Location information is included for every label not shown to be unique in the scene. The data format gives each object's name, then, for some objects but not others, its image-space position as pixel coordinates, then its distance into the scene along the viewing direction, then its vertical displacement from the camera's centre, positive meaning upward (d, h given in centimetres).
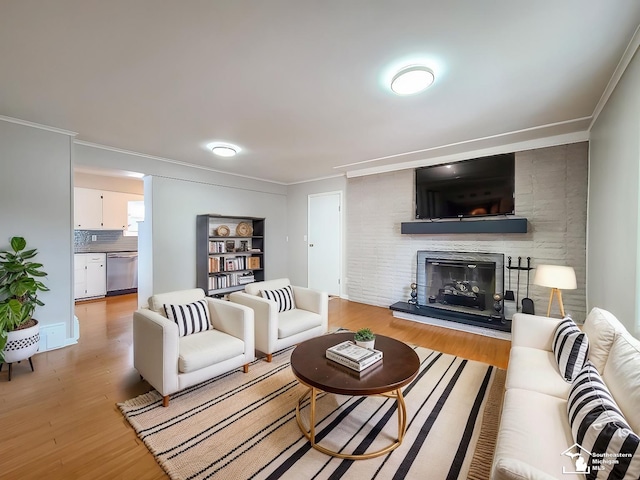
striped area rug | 157 -126
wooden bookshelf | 487 -29
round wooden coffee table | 164 -86
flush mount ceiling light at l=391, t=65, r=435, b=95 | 207 +119
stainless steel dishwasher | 588 -77
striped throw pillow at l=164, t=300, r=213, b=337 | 252 -73
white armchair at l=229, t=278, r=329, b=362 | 282 -87
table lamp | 270 -37
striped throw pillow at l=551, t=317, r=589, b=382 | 175 -72
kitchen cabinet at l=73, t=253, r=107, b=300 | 542 -76
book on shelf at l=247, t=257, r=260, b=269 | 553 -49
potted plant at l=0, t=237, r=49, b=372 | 256 -63
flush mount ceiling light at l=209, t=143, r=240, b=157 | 377 +119
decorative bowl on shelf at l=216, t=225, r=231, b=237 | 508 +11
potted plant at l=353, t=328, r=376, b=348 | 208 -74
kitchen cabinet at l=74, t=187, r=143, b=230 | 545 +55
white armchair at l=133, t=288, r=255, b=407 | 211 -90
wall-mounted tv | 384 +73
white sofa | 111 -87
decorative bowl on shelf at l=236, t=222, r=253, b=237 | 539 +15
